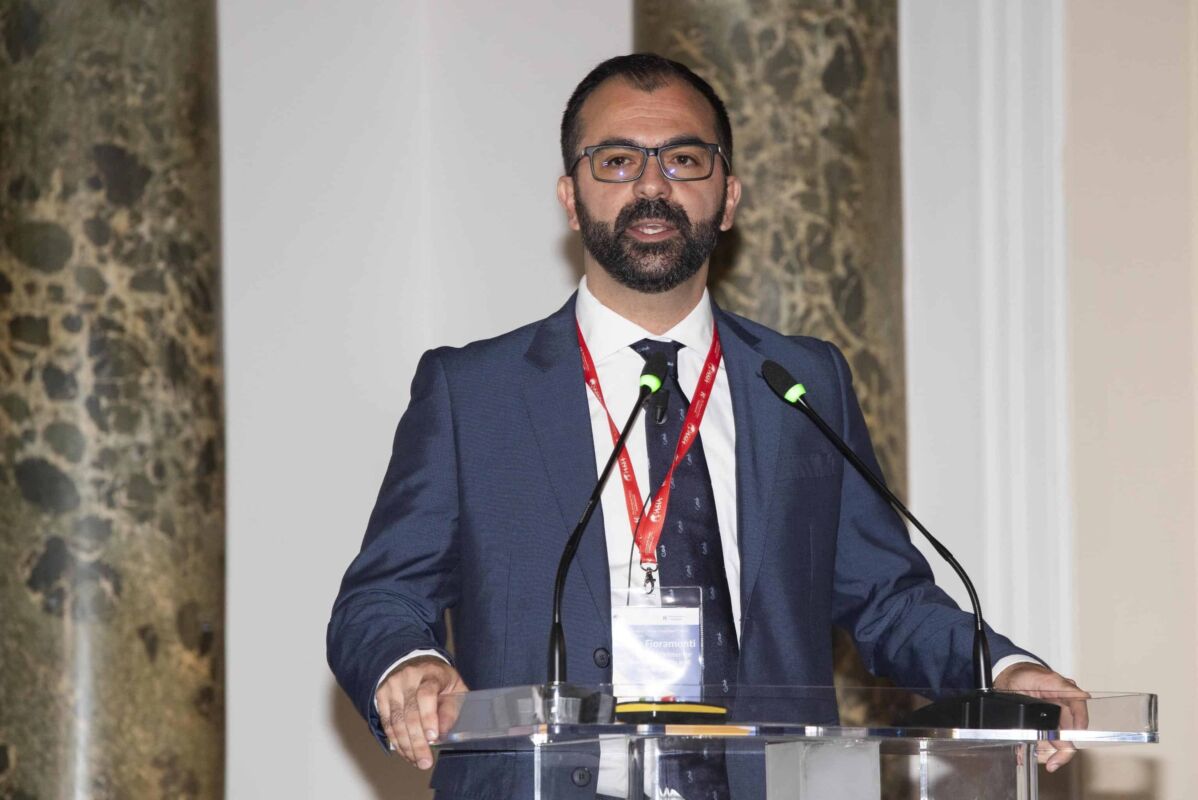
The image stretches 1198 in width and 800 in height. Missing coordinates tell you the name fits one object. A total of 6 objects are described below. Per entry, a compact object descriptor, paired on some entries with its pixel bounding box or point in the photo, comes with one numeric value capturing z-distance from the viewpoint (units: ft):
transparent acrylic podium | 13.39
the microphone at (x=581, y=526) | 13.69
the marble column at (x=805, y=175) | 17.44
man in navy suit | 14.67
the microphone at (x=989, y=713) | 13.62
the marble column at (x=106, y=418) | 16.86
